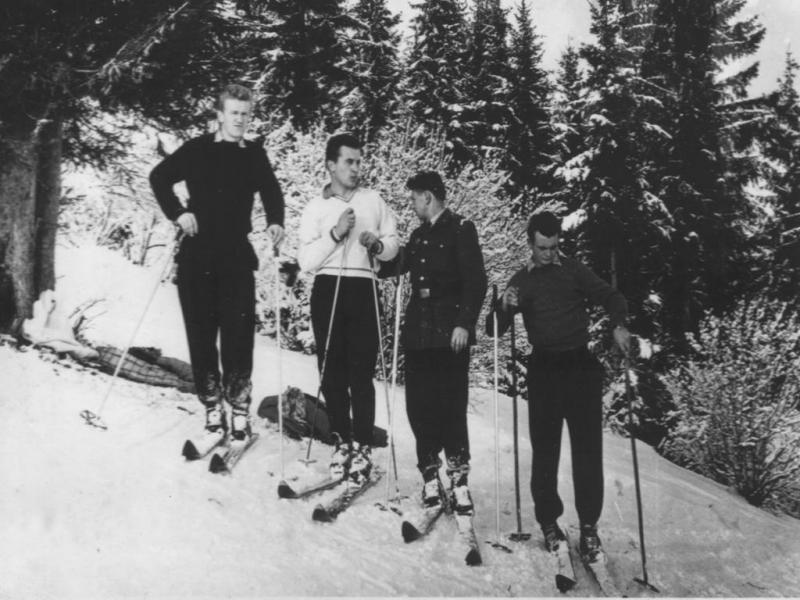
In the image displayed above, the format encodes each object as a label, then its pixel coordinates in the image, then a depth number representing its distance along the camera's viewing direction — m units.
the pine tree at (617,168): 10.59
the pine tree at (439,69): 6.59
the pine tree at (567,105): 11.83
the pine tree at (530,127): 10.20
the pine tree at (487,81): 7.03
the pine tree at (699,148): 10.64
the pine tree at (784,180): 11.29
